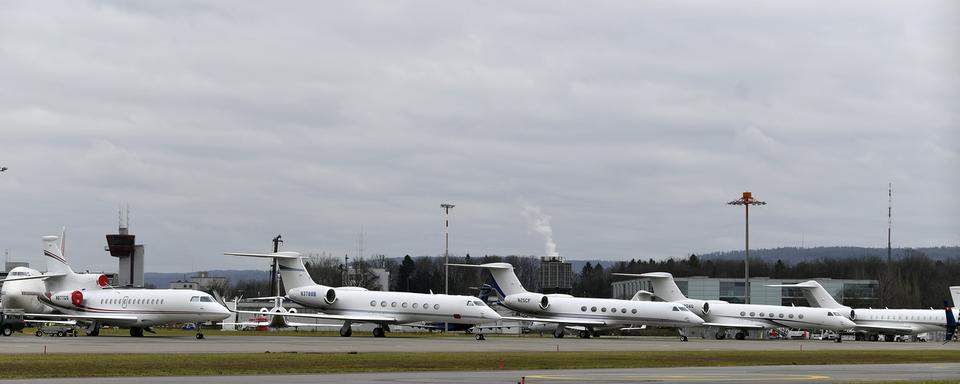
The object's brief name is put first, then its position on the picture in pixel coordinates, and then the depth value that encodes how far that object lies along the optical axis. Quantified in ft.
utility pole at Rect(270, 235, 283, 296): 556.10
